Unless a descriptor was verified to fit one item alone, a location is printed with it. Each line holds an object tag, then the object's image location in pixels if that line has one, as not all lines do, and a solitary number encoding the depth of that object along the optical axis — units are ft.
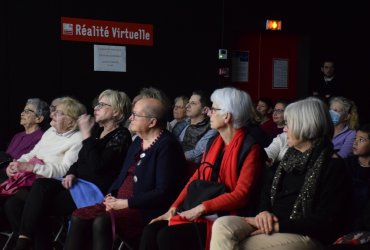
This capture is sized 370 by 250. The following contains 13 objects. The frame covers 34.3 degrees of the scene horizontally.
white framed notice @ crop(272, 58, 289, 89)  30.32
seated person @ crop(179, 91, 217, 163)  19.11
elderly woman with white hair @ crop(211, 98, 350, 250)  10.36
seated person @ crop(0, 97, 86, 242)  16.17
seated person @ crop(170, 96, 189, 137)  22.62
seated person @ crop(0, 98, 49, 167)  19.06
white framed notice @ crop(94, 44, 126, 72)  25.32
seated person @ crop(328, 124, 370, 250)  10.13
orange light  29.00
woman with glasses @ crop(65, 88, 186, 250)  12.94
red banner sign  24.54
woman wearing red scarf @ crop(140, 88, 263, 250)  11.53
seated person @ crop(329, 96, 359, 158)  15.49
